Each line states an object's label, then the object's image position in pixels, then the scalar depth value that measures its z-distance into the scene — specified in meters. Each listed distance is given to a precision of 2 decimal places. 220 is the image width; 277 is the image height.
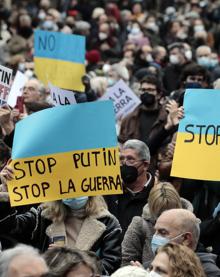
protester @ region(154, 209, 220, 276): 12.20
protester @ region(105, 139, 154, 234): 15.14
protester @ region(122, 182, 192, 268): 13.19
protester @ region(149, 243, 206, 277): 10.78
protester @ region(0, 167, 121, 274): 13.27
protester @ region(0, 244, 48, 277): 9.74
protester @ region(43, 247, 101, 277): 10.52
